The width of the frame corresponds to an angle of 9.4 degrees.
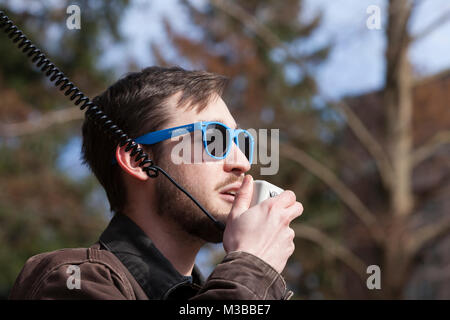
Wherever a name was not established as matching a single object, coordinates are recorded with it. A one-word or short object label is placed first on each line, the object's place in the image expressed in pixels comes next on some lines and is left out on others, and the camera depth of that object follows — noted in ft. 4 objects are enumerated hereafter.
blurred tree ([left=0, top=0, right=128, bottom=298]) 29.54
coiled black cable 11.06
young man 10.70
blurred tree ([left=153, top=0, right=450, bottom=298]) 25.22
